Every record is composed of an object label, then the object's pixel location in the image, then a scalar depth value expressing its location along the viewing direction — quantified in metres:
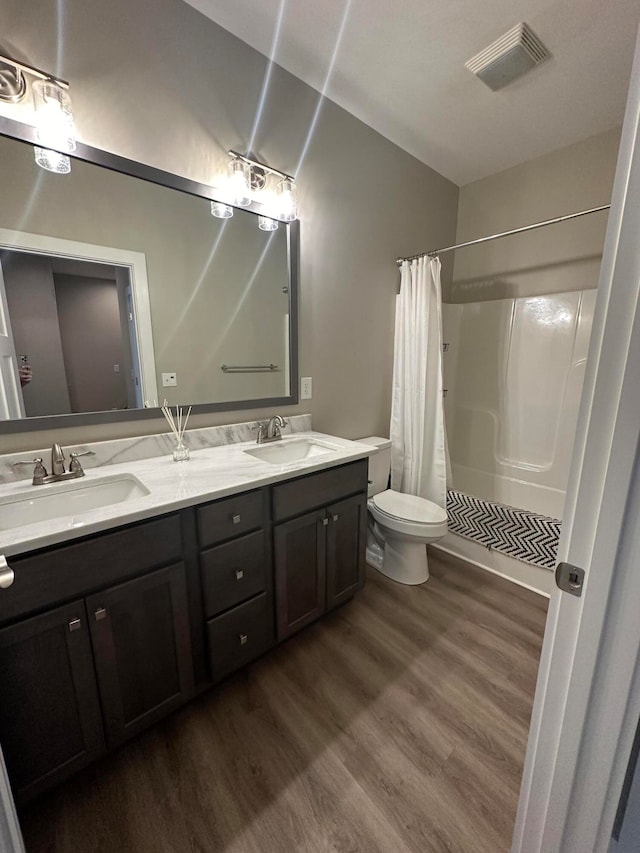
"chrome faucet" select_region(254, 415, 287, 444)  1.79
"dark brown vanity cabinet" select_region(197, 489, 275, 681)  1.22
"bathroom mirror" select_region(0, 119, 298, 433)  1.22
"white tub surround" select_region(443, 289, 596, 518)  2.40
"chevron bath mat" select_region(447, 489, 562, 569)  1.97
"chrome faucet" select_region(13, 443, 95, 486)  1.20
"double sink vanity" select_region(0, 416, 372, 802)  0.91
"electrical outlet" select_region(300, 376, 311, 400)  2.01
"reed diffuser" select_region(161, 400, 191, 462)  1.47
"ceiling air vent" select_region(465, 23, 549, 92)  1.49
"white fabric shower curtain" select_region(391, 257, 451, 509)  2.26
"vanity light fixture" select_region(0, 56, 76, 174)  1.10
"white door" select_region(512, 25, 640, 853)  0.51
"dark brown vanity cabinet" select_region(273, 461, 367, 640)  1.44
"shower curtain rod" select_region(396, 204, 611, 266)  1.79
